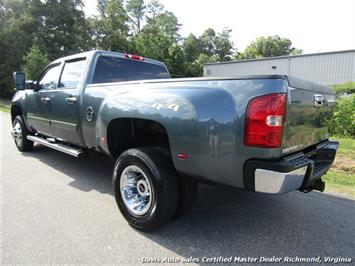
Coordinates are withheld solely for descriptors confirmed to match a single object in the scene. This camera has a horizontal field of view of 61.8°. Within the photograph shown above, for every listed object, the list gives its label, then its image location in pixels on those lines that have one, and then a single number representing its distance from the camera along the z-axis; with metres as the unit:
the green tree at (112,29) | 32.50
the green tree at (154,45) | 29.67
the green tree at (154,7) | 58.34
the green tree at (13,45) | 26.53
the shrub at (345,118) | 8.14
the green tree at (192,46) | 60.45
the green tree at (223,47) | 73.12
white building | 22.45
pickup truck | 2.33
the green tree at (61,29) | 28.98
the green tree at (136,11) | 54.59
